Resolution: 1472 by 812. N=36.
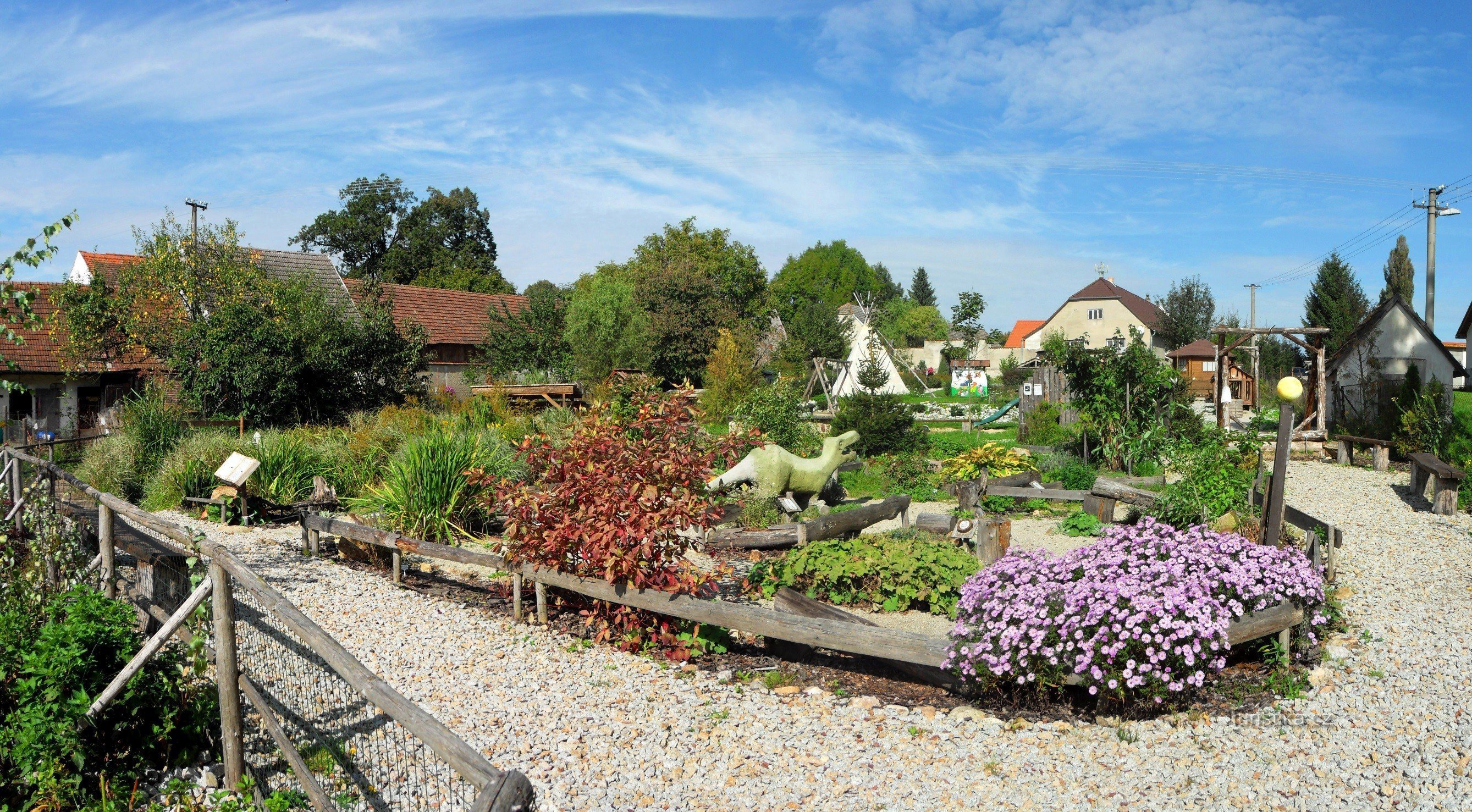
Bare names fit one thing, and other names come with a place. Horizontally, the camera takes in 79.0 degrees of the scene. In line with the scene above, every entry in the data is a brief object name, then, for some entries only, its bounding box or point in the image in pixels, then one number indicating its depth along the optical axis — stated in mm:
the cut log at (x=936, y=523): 10031
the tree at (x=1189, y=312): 52125
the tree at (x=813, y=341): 46094
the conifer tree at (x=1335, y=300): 40188
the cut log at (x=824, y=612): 5641
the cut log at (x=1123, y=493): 10508
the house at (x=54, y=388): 24578
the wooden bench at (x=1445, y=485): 11328
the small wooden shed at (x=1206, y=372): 38344
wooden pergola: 19453
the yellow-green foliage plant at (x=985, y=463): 13867
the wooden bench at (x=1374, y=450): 15828
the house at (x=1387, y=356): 20172
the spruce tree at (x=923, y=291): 118875
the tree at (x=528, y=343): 35031
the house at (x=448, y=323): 35688
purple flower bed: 4863
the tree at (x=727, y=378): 28828
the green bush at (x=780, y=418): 16844
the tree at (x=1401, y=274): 42281
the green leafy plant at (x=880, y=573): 7375
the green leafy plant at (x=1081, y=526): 10883
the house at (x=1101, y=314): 58906
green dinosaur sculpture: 11875
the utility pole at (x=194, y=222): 22594
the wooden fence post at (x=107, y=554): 6004
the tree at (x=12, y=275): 5367
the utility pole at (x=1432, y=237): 26922
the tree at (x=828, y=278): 83125
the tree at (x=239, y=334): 18969
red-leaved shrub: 6273
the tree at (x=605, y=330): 35000
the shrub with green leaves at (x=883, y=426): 17359
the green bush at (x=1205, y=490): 8828
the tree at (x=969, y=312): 87562
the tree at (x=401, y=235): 57125
